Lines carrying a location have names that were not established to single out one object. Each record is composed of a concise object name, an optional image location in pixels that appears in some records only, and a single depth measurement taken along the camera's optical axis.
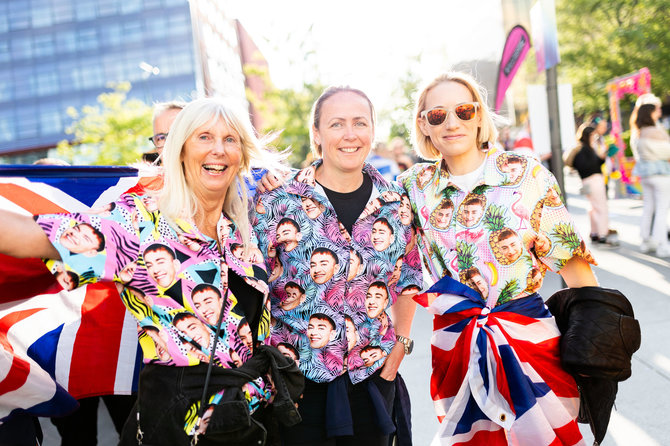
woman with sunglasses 2.29
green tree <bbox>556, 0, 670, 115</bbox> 24.16
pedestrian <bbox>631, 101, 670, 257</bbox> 7.29
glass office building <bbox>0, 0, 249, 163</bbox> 61.44
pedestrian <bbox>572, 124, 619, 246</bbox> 8.26
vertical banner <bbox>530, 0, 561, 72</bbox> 4.76
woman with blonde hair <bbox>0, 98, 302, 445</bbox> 1.73
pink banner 7.46
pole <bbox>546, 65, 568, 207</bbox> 4.96
